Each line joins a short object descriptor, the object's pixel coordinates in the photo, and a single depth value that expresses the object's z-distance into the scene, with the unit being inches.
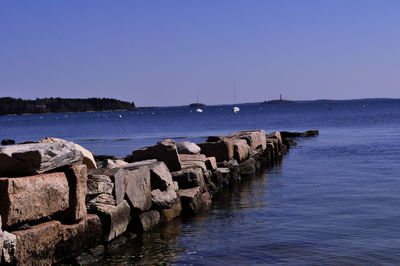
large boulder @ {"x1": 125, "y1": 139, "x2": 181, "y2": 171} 614.2
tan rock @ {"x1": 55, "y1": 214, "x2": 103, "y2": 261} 373.1
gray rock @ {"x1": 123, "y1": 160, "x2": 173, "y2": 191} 527.5
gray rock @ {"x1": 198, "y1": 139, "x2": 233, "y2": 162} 823.1
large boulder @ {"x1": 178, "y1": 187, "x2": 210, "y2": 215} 556.7
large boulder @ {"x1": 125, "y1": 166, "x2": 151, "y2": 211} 469.1
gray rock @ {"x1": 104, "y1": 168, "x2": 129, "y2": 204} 440.8
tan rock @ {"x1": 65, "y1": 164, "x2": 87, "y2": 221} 384.8
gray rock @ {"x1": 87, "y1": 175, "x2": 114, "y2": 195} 423.2
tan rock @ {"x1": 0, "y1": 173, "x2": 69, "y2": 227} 330.3
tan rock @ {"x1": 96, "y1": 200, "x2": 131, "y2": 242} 421.4
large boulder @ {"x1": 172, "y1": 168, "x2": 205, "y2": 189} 595.2
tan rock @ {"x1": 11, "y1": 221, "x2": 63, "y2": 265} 330.6
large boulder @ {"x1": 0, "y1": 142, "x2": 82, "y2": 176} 357.1
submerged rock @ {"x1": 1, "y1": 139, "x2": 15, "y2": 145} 1878.1
